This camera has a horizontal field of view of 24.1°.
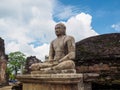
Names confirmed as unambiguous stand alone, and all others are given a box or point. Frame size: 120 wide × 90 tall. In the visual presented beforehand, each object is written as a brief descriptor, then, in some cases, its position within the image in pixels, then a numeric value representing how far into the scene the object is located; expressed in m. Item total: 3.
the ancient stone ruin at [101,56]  10.11
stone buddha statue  5.57
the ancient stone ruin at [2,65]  25.89
